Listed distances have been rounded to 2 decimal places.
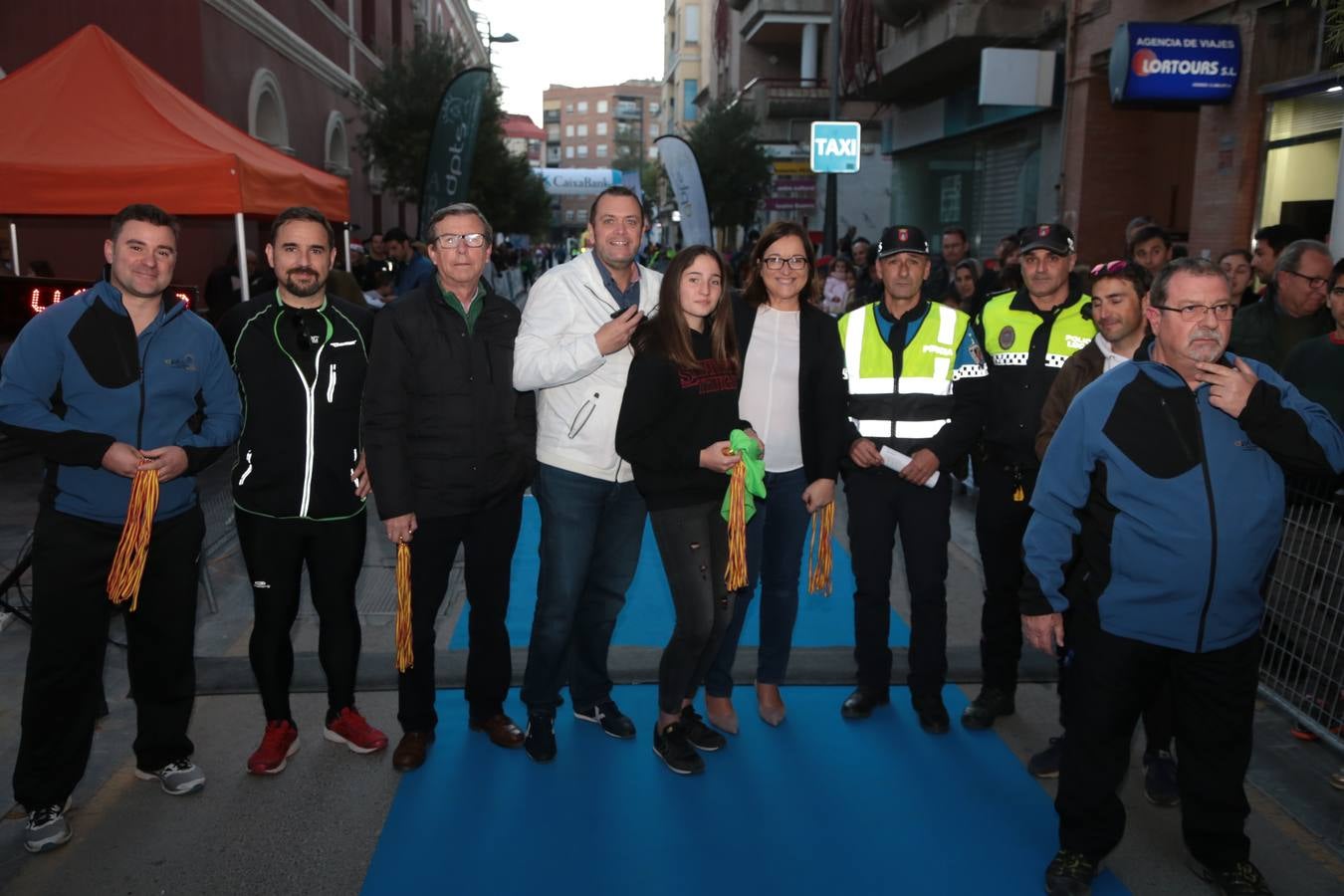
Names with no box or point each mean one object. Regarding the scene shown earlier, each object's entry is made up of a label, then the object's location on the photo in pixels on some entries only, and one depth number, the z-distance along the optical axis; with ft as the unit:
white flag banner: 45.78
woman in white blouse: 13.64
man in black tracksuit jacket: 12.45
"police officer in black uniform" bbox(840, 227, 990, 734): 14.16
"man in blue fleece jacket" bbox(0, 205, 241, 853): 11.28
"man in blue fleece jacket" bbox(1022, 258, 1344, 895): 9.78
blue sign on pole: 57.88
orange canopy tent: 25.36
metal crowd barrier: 12.66
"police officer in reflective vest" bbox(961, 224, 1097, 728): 14.17
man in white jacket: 12.55
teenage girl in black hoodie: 12.28
